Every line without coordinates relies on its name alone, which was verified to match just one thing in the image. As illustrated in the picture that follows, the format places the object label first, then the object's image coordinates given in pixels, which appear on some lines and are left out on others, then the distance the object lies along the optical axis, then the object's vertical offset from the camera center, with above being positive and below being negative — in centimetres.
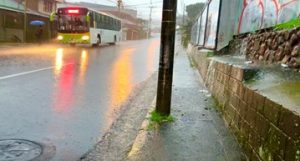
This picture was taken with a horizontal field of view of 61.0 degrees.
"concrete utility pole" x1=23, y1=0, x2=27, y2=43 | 2381 +136
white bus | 2126 +121
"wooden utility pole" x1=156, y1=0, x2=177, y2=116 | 421 -22
